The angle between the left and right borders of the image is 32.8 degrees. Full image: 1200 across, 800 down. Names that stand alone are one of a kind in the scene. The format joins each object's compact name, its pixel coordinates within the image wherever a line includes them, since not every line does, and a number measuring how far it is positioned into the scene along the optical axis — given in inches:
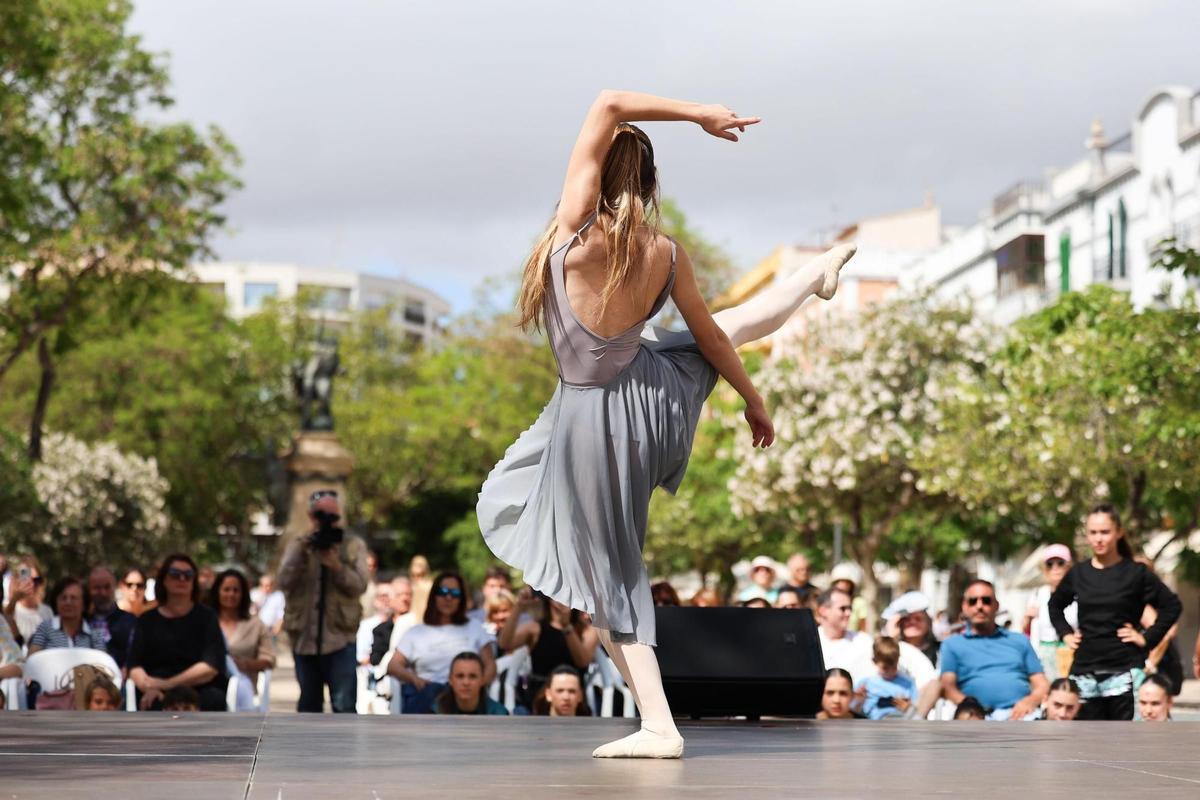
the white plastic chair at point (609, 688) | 533.3
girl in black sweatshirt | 426.0
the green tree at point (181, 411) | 2336.4
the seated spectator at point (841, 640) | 511.2
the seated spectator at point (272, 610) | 808.9
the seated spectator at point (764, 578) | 650.8
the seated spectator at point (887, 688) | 494.9
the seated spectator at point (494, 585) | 639.8
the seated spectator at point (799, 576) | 637.3
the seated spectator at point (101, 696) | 458.6
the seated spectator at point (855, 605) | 547.5
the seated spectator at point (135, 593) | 617.3
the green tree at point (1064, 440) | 1269.7
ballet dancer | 257.0
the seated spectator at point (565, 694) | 487.5
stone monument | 1434.5
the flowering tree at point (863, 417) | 1684.3
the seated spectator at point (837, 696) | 468.1
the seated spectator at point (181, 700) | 457.7
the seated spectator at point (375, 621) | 629.0
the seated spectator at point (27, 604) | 606.9
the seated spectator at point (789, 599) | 600.3
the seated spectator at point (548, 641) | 545.0
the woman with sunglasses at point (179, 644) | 468.1
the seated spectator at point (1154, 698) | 462.6
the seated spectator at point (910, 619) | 562.6
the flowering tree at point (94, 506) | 2143.2
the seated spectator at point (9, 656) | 457.7
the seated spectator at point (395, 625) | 601.9
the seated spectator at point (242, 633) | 526.6
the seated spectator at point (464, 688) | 494.9
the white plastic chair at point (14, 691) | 480.7
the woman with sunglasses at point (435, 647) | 518.3
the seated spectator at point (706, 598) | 697.3
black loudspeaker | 341.7
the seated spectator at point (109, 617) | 557.3
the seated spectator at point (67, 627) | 537.3
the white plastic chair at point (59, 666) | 491.5
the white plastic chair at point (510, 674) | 547.8
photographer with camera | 519.2
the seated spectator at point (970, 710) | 463.8
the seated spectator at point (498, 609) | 604.1
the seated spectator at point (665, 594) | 564.8
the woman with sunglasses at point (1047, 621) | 530.3
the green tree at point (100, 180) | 1323.8
